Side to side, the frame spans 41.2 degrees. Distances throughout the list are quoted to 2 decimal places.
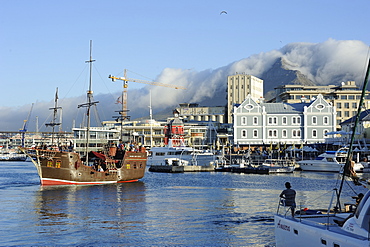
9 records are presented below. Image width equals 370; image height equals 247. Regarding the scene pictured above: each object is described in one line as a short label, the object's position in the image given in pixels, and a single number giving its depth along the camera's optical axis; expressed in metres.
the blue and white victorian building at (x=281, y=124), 114.56
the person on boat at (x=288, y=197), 21.30
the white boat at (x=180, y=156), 106.55
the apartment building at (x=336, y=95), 146.62
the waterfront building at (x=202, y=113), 184.00
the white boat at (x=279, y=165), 83.06
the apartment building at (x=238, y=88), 182.38
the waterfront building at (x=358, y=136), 99.50
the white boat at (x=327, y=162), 86.38
